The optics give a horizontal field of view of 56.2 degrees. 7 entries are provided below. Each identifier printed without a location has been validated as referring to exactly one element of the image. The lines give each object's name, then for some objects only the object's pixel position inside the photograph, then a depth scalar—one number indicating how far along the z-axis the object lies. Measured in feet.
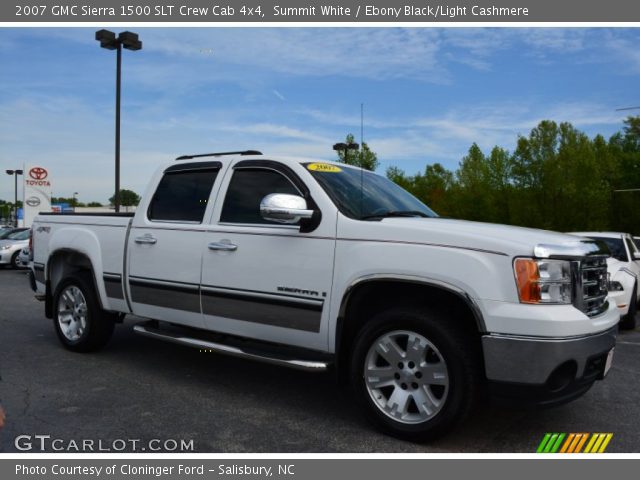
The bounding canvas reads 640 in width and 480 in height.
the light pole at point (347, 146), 30.16
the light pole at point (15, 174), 196.85
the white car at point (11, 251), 60.08
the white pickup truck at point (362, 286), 11.53
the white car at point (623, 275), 26.68
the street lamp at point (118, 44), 55.11
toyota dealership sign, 106.07
